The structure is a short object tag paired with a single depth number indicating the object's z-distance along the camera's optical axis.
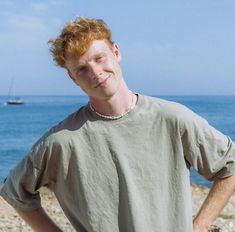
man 2.81
